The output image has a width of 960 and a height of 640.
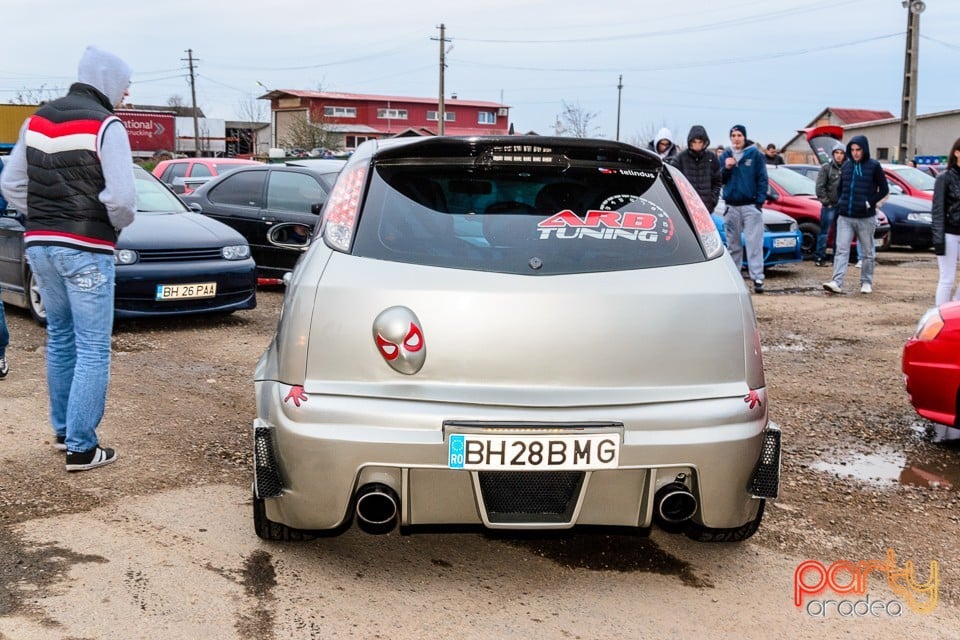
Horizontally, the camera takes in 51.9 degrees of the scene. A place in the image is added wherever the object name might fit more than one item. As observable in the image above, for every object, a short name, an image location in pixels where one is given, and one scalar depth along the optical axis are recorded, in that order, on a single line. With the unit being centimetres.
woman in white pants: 803
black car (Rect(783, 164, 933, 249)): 1723
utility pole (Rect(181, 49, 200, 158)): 5878
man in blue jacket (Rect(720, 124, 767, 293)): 1122
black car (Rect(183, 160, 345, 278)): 1045
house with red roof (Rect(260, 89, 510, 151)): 7481
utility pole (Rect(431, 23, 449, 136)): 4784
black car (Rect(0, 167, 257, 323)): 795
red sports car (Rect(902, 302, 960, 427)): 495
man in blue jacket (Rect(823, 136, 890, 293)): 1136
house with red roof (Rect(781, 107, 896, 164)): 6962
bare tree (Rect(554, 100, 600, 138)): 5375
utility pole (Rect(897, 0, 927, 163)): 2673
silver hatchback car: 297
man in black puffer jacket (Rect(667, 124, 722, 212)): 1056
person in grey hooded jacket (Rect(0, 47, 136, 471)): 429
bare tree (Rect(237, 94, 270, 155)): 7738
